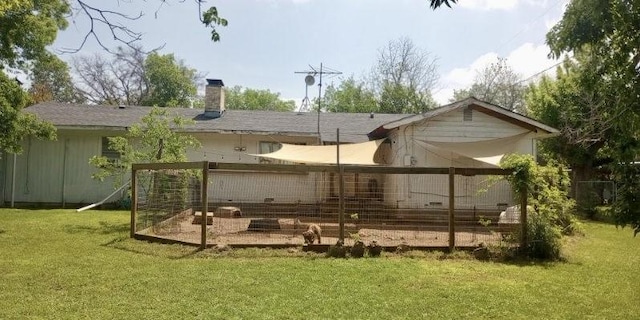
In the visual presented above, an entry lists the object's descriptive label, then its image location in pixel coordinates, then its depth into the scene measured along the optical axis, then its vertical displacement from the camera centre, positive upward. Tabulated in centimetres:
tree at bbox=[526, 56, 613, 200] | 1857 +306
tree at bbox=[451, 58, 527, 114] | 3897 +824
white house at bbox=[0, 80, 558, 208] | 1325 +160
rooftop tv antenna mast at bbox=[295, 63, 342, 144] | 1782 +431
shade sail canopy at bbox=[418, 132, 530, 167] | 1288 +127
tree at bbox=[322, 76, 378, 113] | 4253 +886
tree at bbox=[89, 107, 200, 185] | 1230 +114
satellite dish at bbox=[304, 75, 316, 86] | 1848 +421
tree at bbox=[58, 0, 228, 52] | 341 +119
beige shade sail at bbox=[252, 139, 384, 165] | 1305 +108
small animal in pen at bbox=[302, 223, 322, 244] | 874 -72
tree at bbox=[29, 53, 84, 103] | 3444 +774
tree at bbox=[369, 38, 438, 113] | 3828 +783
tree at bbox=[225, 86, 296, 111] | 5481 +1026
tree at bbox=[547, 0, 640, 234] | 281 +55
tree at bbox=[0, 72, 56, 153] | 1259 +193
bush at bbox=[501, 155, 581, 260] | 844 -14
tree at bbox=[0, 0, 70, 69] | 1222 +409
